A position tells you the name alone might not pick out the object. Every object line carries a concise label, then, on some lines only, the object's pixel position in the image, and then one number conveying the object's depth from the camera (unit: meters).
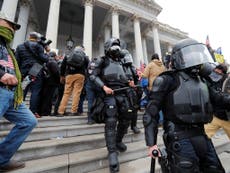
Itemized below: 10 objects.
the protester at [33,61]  3.47
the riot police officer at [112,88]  2.20
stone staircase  2.10
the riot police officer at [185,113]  1.32
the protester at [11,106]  1.73
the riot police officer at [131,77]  2.51
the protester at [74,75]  3.91
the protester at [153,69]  4.43
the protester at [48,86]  3.83
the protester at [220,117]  2.72
